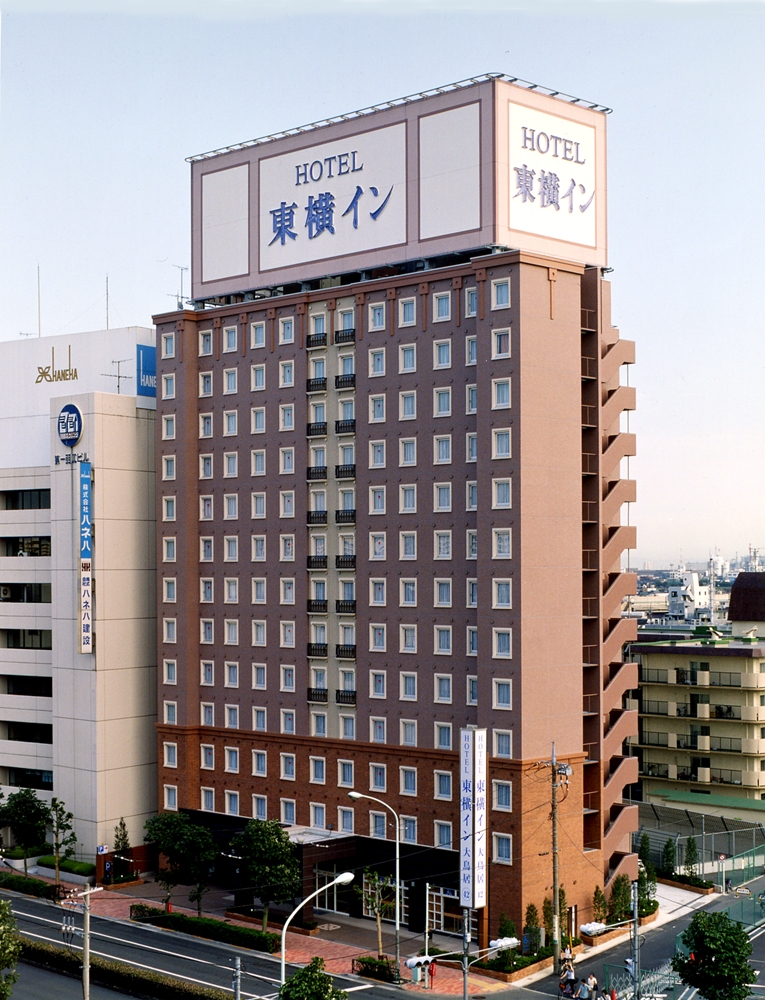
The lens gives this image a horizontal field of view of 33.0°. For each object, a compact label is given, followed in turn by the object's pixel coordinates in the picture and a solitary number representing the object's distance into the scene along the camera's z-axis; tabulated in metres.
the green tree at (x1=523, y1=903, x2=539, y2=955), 69.00
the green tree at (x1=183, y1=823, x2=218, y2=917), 77.75
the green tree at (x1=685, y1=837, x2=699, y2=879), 86.00
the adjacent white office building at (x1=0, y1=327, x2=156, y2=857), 86.75
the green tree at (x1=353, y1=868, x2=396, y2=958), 70.38
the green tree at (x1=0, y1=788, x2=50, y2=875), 85.75
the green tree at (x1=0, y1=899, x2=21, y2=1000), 54.44
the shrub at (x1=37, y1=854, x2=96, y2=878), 85.25
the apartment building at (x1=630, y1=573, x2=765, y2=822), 98.19
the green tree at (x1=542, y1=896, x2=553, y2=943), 70.31
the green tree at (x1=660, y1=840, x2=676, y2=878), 86.25
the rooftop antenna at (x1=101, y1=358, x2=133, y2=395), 93.25
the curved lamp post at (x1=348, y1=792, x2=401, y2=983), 66.77
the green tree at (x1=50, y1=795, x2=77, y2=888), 83.69
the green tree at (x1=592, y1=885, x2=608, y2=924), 73.25
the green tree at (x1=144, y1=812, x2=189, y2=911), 78.06
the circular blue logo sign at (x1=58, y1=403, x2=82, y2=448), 87.62
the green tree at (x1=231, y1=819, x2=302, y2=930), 72.31
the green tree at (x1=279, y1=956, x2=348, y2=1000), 50.12
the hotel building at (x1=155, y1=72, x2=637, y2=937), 71.75
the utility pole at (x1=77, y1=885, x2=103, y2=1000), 53.44
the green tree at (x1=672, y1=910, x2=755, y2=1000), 55.59
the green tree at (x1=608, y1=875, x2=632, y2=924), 74.43
